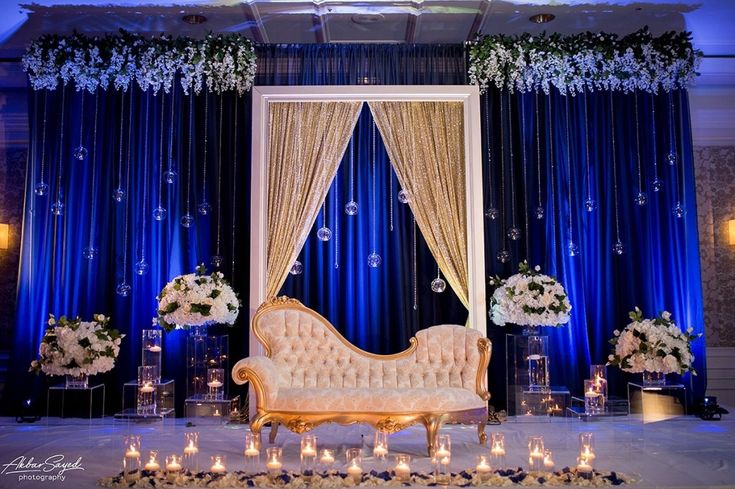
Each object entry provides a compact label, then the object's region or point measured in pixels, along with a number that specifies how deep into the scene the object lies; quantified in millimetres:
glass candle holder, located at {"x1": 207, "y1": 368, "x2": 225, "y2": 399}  6727
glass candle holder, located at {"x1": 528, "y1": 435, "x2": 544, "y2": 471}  4242
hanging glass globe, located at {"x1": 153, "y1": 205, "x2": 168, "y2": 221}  6934
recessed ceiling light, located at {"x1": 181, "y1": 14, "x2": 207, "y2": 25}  7129
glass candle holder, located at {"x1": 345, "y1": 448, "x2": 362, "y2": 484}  3989
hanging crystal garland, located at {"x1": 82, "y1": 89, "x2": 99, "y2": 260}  7348
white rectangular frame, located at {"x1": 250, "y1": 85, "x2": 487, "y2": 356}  7070
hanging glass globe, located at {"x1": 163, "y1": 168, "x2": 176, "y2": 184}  6988
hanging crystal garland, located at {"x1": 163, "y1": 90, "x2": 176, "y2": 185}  7379
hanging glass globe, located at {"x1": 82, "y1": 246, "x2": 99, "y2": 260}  6991
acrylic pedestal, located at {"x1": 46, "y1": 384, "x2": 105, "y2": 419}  6680
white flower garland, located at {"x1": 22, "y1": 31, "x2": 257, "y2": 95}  7273
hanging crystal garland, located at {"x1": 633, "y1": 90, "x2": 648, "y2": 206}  7543
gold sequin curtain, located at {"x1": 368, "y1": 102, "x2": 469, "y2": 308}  7211
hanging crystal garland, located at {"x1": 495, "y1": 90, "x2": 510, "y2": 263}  7487
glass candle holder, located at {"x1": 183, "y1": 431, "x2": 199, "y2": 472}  4297
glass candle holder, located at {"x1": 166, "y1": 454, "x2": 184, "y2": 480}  4305
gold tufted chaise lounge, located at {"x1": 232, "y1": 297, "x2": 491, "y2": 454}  5309
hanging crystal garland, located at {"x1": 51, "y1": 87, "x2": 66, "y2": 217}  7367
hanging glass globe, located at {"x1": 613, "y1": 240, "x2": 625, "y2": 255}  7105
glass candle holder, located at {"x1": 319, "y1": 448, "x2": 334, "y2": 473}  4477
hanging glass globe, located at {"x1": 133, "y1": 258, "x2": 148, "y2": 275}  6930
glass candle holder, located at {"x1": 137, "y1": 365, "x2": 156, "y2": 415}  6660
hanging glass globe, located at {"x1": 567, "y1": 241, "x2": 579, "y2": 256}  7336
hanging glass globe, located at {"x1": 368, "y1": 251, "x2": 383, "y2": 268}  6844
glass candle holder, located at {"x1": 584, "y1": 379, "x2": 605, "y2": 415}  6738
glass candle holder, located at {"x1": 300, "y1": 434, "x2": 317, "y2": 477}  4036
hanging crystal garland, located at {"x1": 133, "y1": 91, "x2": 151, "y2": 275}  7344
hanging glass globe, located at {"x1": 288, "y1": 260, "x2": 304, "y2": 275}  7133
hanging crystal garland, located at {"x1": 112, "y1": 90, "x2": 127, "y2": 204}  7414
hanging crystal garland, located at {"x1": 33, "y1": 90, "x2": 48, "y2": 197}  7344
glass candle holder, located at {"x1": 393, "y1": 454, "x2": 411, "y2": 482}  4262
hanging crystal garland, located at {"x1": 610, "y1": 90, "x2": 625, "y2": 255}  7521
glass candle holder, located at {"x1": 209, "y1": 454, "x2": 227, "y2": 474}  4375
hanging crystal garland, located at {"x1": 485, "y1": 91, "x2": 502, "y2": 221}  7488
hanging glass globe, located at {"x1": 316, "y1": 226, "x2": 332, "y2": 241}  6836
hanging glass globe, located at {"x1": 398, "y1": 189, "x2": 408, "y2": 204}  7175
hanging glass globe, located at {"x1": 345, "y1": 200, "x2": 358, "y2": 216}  6923
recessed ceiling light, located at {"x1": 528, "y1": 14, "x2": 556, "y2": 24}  7113
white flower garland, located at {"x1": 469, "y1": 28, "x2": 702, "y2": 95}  7348
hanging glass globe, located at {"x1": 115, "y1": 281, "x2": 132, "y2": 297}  6887
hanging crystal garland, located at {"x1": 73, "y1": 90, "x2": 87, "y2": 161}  7410
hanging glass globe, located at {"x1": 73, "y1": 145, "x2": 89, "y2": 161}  6934
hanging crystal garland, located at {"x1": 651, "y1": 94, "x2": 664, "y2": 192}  7488
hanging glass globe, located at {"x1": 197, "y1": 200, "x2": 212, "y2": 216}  6909
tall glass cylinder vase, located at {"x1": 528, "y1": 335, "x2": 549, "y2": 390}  6816
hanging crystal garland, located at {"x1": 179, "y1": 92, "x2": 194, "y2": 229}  7418
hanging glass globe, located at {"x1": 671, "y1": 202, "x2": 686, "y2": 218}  7254
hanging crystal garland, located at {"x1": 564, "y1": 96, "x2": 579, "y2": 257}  7406
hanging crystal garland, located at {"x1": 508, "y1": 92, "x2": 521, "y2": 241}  7477
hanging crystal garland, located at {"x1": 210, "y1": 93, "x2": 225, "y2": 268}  7314
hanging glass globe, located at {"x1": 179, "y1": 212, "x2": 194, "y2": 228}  6957
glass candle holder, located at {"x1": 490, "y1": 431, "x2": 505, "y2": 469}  4258
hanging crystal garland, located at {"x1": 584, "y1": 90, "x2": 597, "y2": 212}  7507
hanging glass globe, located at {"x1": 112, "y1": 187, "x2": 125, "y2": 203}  7059
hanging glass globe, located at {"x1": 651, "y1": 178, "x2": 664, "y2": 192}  7086
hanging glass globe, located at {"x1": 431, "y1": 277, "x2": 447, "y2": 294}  6570
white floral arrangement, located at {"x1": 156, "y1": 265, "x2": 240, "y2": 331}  6570
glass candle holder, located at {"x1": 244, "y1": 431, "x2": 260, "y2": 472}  4301
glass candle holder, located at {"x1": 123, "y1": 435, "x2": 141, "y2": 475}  4067
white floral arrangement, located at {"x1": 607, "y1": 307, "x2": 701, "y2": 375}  6625
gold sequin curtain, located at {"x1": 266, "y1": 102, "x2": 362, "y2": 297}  7156
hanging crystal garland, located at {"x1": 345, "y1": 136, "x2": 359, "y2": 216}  7389
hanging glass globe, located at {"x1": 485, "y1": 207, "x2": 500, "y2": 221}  7043
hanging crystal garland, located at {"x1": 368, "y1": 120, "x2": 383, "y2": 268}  7381
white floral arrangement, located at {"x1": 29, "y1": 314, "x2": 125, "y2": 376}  6605
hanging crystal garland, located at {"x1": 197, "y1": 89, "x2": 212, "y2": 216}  7441
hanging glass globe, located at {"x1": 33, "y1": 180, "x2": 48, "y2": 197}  6926
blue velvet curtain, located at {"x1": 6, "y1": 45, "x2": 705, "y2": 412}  7348
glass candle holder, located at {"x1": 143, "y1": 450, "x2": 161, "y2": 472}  4148
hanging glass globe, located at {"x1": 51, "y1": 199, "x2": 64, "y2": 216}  7180
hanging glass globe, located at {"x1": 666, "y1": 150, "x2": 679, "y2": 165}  7184
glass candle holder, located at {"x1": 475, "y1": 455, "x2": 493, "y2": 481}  4320
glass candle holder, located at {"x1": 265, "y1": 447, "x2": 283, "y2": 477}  4047
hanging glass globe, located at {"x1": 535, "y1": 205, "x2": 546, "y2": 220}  7200
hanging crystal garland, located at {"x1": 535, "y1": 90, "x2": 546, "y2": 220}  7488
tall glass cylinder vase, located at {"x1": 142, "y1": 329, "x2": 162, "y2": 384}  6746
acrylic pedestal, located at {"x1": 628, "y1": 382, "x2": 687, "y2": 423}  6660
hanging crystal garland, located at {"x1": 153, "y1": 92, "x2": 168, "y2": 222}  7422
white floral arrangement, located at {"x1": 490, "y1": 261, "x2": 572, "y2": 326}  6742
